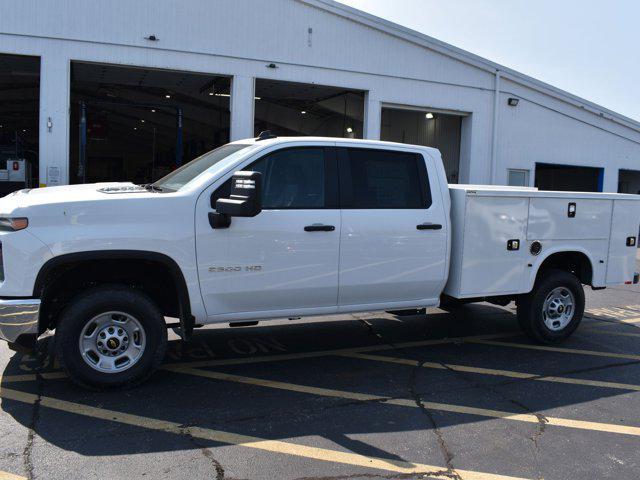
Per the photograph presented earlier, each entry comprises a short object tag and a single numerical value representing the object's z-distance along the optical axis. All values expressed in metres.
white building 12.29
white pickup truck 4.36
